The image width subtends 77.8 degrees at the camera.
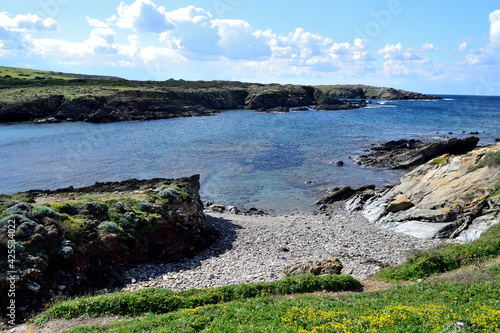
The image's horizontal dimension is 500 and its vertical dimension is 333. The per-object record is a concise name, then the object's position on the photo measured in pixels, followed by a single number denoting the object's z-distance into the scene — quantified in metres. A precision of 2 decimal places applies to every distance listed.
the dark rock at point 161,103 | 94.81
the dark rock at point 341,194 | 32.91
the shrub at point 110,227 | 18.12
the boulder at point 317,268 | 16.33
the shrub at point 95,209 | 19.17
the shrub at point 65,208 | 18.73
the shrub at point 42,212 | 17.23
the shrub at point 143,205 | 21.03
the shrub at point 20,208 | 16.77
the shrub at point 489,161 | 24.48
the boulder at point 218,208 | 30.60
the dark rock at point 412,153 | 42.22
